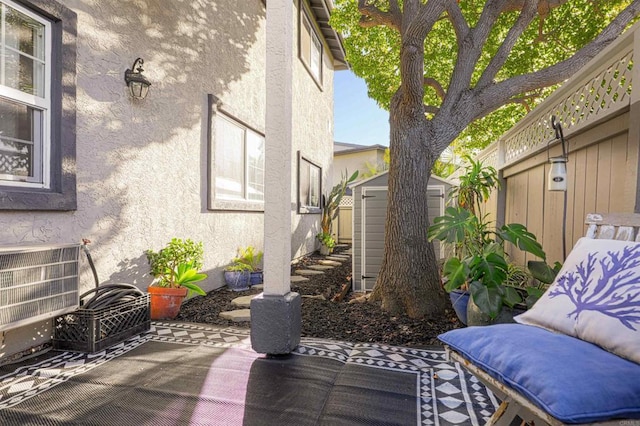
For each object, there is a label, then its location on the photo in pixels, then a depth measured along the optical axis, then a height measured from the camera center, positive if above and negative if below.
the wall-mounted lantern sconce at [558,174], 2.53 +0.25
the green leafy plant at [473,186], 4.12 +0.25
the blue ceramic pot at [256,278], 4.93 -1.04
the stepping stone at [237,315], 3.41 -1.10
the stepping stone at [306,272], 6.14 -1.19
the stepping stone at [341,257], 8.25 -1.24
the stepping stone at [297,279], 5.41 -1.17
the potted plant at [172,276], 3.38 -0.75
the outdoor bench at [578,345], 1.03 -0.49
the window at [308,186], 7.38 +0.39
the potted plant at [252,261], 4.94 -0.84
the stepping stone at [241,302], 3.87 -1.11
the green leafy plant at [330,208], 9.19 -0.12
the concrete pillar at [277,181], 2.43 +0.14
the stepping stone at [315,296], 4.37 -1.14
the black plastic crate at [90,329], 2.50 -0.93
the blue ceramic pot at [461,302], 3.05 -0.81
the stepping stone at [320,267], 6.64 -1.20
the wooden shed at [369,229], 5.11 -0.34
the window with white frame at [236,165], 4.66 +0.52
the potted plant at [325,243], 8.79 -0.96
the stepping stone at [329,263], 7.28 -1.21
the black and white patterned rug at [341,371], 1.83 -1.06
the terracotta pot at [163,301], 3.37 -0.95
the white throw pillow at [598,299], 1.23 -0.34
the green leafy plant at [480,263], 2.52 -0.44
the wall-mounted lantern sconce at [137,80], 3.17 +1.05
